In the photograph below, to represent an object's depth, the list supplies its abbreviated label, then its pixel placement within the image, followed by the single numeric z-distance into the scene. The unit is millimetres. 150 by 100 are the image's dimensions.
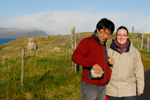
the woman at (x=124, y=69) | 2818
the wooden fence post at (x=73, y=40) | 8311
